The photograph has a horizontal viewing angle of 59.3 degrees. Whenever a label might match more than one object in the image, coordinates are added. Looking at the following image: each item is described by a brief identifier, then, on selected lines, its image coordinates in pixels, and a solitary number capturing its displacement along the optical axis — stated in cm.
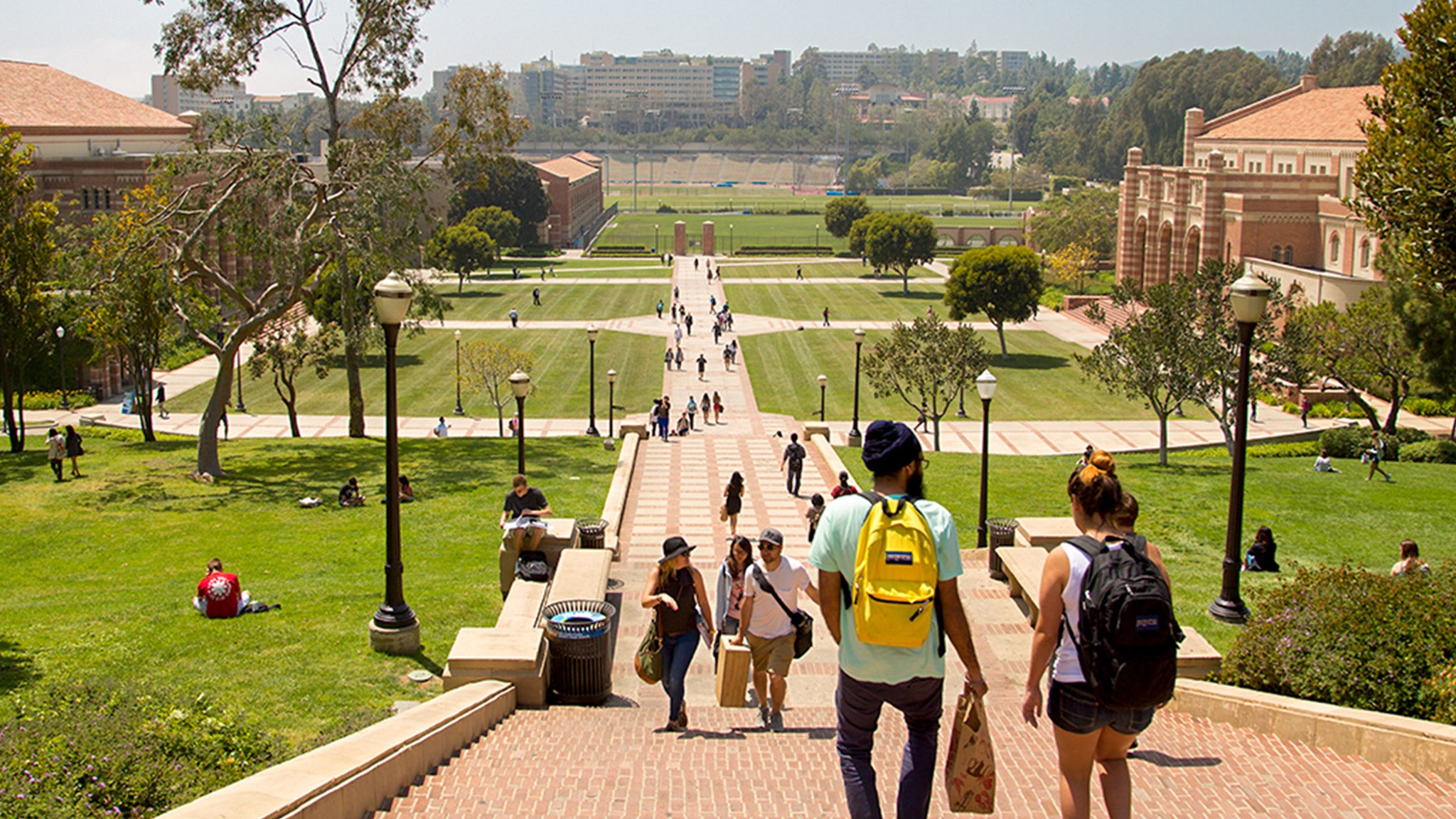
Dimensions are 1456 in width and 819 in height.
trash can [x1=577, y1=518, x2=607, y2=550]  1484
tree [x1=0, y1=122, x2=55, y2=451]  2539
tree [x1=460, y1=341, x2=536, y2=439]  4094
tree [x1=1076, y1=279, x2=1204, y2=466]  2998
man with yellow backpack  523
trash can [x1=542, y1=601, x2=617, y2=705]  973
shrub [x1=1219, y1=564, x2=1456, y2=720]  865
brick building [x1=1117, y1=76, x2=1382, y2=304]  5397
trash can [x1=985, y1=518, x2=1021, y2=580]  1523
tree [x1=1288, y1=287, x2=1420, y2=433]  3462
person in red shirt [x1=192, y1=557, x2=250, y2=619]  1198
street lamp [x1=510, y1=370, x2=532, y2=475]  2145
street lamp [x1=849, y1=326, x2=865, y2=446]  3142
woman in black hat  864
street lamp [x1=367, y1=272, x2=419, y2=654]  1095
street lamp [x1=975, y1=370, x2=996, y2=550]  1942
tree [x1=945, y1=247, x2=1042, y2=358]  5534
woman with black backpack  526
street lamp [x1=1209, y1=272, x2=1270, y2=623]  1171
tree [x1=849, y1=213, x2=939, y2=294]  7731
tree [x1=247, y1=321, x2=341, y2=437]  3098
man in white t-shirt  824
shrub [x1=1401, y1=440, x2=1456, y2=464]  2953
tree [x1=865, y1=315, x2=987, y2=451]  3434
